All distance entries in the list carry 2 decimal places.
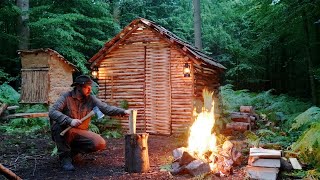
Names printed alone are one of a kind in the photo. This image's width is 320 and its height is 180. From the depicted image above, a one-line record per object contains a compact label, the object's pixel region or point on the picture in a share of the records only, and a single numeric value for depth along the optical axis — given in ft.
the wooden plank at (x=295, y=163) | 19.57
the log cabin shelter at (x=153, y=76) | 37.60
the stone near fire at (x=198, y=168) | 19.62
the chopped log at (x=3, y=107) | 17.34
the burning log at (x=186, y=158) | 20.72
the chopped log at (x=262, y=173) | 18.08
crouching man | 20.84
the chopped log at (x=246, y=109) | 44.11
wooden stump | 20.25
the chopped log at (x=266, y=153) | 19.98
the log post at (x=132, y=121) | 20.66
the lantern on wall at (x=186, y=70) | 36.97
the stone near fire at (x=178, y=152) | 22.76
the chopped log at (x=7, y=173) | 12.20
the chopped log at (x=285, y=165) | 20.08
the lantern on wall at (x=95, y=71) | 43.27
